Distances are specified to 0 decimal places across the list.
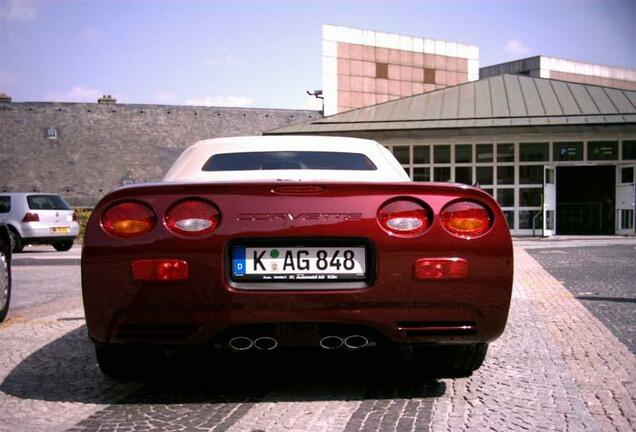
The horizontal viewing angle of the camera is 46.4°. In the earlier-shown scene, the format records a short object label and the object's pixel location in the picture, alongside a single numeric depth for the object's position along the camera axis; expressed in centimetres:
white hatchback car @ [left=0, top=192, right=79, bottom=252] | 1711
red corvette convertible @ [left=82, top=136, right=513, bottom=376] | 328
